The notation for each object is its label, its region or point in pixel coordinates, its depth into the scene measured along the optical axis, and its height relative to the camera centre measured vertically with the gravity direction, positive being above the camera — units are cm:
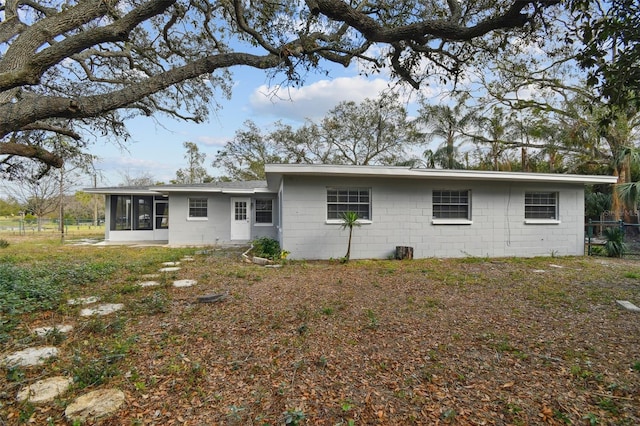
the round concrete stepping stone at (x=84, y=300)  487 -133
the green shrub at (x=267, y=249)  928 -106
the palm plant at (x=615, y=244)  1027 -94
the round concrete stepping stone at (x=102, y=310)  442 -135
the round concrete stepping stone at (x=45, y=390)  252 -142
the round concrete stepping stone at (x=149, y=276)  676 -132
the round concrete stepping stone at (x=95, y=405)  232 -143
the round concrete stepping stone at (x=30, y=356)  300 -138
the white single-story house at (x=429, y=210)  926 +12
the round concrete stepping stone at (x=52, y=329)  366 -135
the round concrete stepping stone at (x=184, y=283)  614 -133
